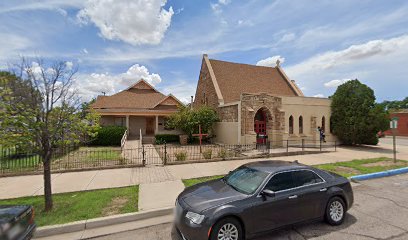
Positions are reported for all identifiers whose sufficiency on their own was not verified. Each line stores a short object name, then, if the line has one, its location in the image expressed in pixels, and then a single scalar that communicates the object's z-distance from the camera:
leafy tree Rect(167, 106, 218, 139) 18.62
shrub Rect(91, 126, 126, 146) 17.55
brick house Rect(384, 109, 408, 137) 32.50
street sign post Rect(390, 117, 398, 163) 11.08
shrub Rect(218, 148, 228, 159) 11.87
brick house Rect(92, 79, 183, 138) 22.16
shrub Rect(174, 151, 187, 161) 10.83
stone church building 16.70
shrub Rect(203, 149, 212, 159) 11.45
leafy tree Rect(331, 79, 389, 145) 16.22
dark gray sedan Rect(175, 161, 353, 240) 3.52
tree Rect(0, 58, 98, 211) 4.69
